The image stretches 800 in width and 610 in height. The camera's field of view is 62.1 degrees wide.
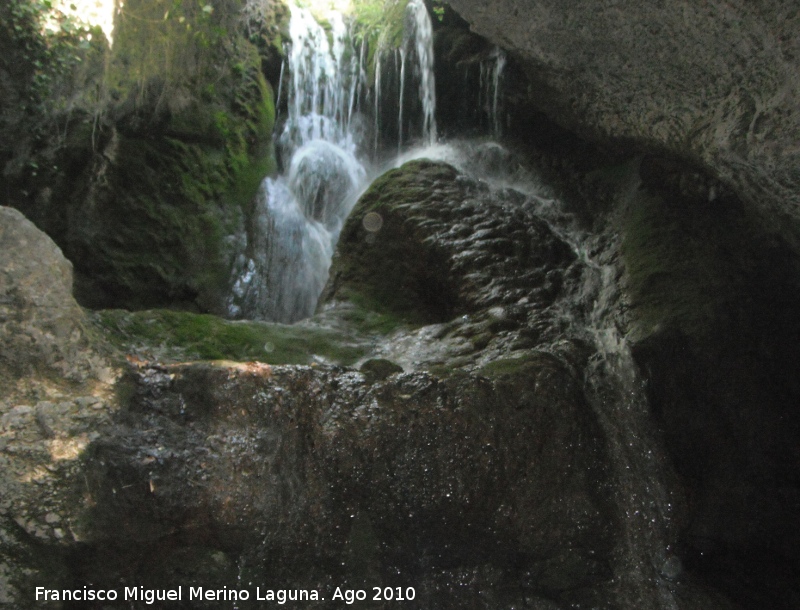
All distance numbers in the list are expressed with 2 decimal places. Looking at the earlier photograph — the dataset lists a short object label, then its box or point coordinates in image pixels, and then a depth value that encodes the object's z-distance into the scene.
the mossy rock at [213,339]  3.75
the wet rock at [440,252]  4.98
